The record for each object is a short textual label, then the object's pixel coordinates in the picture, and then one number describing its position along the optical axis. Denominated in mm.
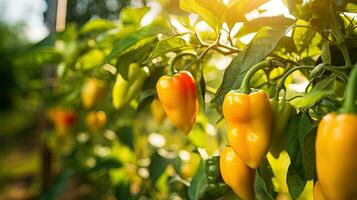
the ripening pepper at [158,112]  1003
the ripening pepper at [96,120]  1533
